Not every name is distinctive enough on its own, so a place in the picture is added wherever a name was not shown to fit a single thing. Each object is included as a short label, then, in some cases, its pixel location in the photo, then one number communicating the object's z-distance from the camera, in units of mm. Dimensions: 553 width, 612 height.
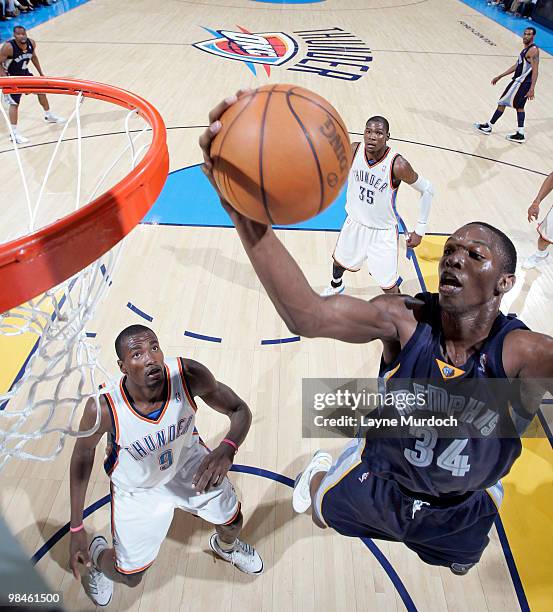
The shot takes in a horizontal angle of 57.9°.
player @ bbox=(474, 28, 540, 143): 7449
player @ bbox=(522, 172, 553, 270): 4613
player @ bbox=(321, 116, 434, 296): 3824
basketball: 1440
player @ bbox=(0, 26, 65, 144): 6586
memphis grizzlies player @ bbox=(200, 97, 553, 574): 1596
